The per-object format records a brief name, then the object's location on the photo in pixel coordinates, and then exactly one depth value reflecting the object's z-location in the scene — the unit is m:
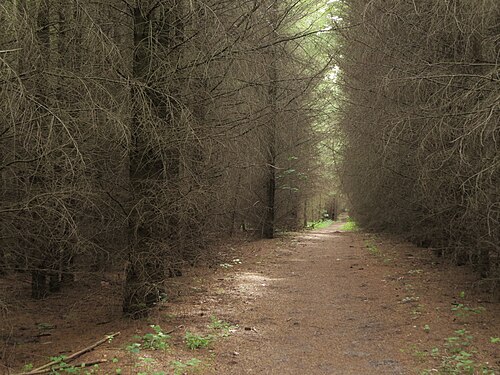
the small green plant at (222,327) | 6.87
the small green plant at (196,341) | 6.15
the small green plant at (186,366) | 5.21
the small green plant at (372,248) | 16.27
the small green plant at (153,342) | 5.81
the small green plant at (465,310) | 7.27
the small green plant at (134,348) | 5.63
